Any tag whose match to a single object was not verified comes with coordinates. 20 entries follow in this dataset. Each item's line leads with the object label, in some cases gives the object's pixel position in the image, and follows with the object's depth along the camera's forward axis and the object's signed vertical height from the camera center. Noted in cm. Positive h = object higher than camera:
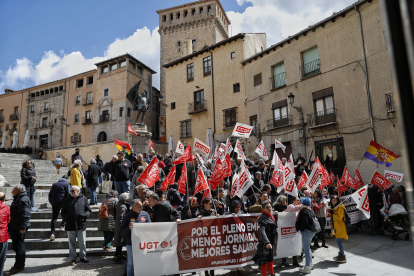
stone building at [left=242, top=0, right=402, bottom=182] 1672 +595
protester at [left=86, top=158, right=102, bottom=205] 1066 +18
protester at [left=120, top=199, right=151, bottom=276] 571 -83
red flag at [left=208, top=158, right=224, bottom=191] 802 +14
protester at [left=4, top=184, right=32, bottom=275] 635 -93
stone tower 4025 +2274
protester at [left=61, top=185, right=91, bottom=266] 679 -90
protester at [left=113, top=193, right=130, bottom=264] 673 -96
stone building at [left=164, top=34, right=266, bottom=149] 2625 +943
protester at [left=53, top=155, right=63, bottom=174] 1847 +141
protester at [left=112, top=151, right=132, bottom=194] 975 +32
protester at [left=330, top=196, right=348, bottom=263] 730 -136
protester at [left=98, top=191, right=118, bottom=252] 731 -102
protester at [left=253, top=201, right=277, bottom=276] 569 -130
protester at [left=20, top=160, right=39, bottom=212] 907 +36
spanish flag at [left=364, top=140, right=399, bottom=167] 1091 +85
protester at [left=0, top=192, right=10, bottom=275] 567 -87
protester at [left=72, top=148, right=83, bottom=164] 1307 +137
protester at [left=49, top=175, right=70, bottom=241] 805 -35
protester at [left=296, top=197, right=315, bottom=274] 657 -129
